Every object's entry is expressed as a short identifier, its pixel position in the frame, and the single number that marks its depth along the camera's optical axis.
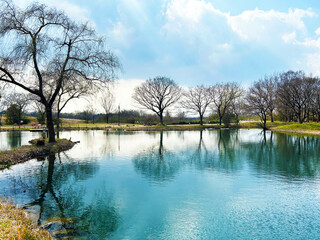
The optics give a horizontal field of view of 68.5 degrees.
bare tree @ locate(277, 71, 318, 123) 50.31
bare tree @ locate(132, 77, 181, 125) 59.84
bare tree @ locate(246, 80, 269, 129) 55.41
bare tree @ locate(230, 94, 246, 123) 65.00
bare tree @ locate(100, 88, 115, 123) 85.25
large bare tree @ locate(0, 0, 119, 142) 16.28
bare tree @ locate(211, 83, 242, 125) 63.00
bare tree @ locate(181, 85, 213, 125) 63.44
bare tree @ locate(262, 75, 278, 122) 55.81
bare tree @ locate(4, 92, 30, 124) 55.10
